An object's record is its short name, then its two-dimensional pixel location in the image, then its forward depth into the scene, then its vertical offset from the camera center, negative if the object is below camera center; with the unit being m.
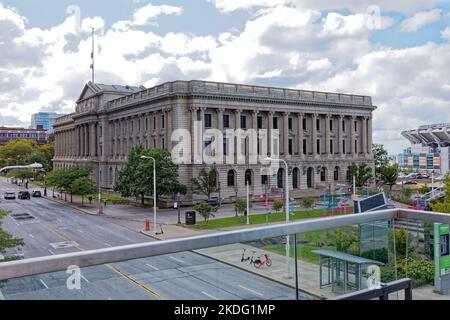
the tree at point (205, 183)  61.12 -3.05
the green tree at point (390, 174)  77.69 -2.54
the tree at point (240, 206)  47.41 -4.91
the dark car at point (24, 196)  72.81 -5.60
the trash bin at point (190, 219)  44.25 -5.87
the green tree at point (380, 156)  97.12 +0.90
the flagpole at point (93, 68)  91.93 +19.96
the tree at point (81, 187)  62.06 -3.56
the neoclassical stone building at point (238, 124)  65.31 +6.52
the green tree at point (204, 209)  43.50 -4.80
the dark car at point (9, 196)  71.69 -5.51
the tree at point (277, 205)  47.41 -4.83
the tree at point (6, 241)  22.29 -4.12
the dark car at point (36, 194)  79.06 -5.77
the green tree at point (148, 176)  55.69 -1.84
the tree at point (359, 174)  79.69 -2.52
